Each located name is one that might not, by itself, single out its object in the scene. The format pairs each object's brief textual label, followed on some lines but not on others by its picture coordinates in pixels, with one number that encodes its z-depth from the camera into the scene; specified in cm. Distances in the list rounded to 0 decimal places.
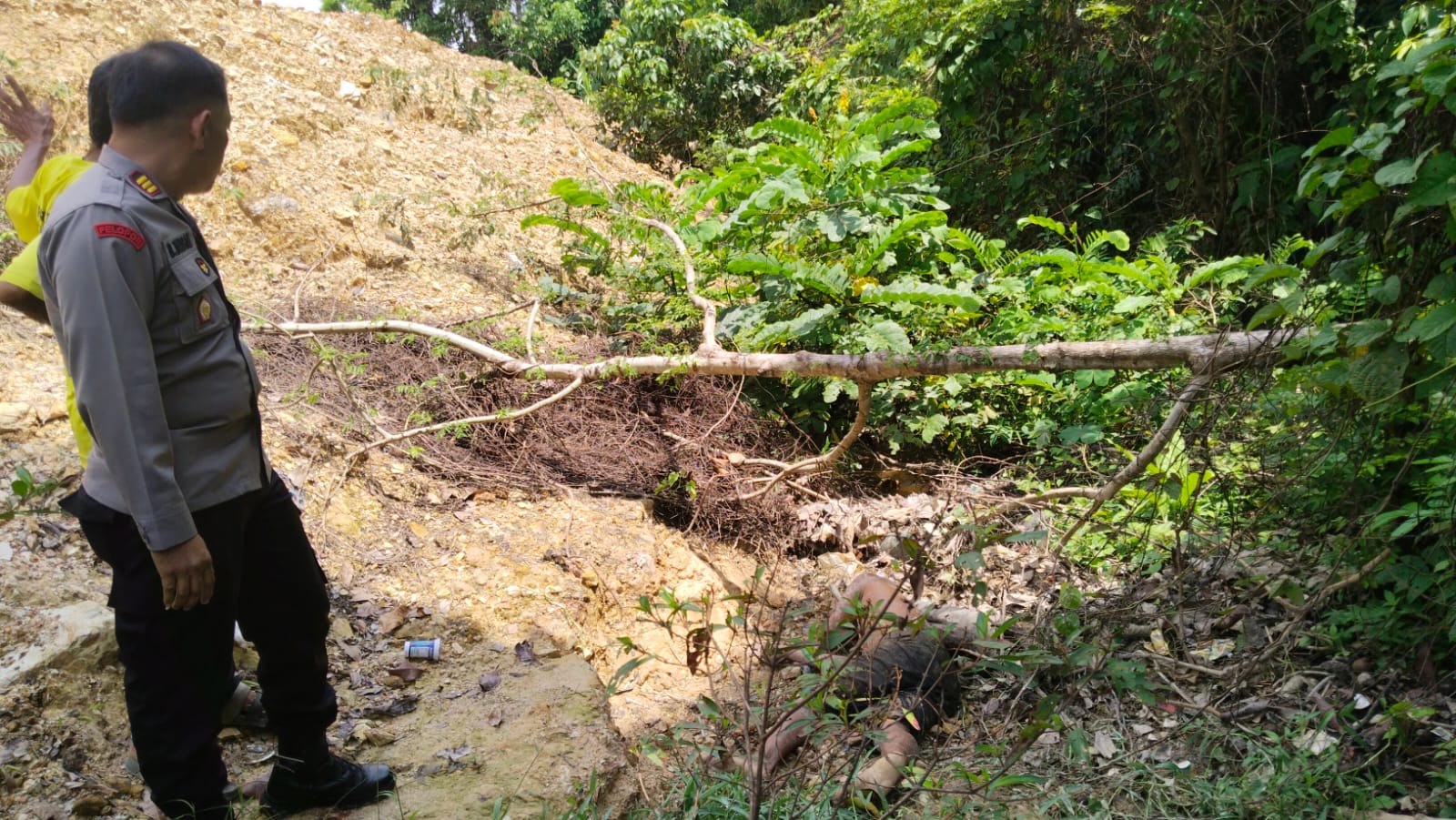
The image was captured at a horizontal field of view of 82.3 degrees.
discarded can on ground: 307
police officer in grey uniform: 156
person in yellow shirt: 178
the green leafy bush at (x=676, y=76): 910
